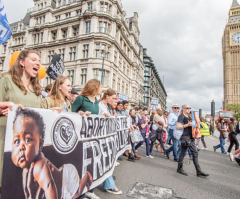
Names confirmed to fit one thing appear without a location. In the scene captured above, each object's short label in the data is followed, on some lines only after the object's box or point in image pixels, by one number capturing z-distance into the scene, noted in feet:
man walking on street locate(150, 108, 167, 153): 21.81
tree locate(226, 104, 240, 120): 215.92
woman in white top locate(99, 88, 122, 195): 11.59
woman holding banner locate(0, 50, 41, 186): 4.91
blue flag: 13.91
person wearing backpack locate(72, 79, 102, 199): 8.54
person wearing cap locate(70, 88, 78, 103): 18.24
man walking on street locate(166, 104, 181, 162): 19.49
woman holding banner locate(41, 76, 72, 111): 7.59
